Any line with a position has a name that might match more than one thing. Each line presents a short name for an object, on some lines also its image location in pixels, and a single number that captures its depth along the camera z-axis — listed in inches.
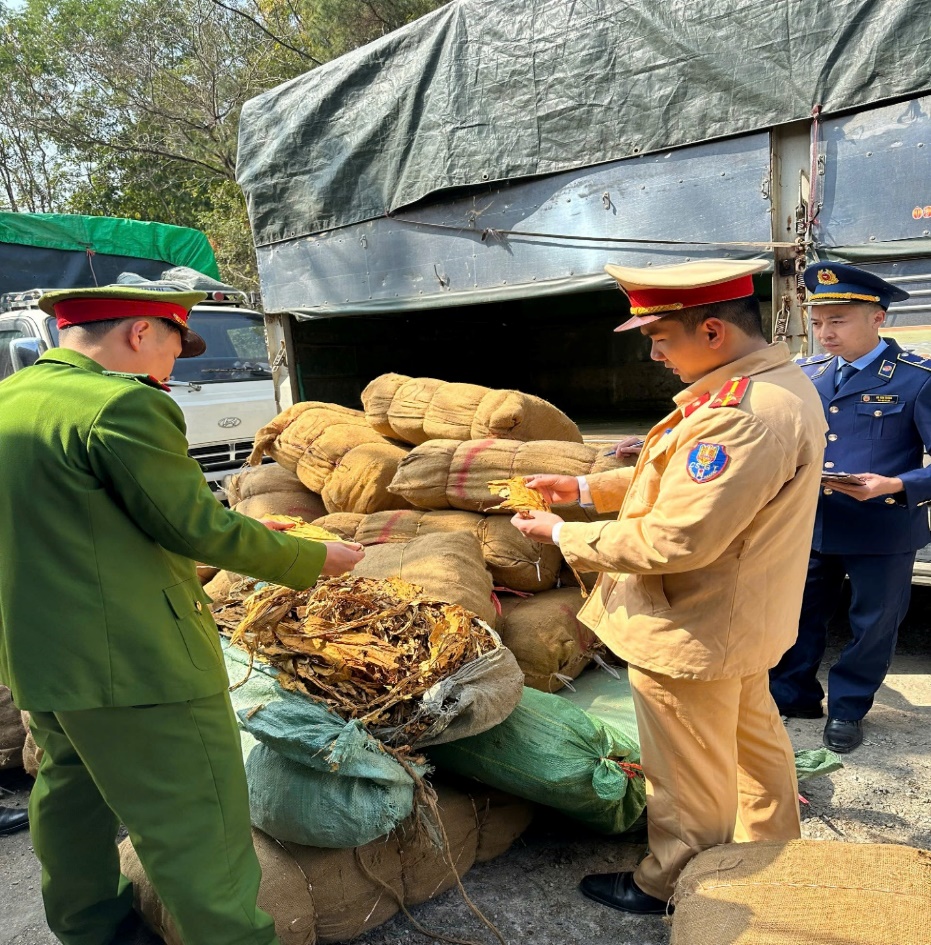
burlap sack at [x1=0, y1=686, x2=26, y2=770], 125.3
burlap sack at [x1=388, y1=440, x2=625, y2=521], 143.7
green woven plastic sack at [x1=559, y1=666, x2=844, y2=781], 110.7
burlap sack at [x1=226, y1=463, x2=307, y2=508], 181.2
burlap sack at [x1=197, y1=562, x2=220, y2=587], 172.1
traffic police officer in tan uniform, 75.7
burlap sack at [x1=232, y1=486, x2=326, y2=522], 172.1
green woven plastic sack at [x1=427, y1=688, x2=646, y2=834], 95.3
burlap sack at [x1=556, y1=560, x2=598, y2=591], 150.9
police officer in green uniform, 71.6
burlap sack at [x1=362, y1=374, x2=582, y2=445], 156.2
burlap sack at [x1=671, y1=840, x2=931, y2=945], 65.5
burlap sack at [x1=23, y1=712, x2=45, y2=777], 118.8
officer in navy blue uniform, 123.5
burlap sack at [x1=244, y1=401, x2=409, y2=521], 159.6
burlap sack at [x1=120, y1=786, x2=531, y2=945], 85.6
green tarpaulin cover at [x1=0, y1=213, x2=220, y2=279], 382.6
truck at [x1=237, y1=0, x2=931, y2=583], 140.2
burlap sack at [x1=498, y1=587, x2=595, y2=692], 129.7
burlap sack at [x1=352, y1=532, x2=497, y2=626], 117.8
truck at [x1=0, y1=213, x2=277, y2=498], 272.2
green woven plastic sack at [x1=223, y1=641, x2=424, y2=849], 82.9
